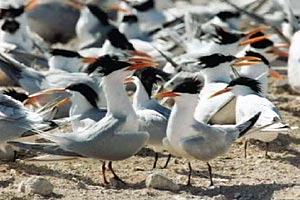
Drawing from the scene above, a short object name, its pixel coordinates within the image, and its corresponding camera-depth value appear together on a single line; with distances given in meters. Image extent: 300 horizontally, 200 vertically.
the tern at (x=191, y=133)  11.28
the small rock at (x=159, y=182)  11.20
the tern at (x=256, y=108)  12.36
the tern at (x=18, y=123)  12.01
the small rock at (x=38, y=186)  10.82
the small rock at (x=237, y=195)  11.04
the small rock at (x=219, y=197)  10.66
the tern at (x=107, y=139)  11.26
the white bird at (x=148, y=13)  21.56
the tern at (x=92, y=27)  20.50
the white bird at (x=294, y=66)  16.14
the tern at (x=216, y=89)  13.45
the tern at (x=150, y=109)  12.17
